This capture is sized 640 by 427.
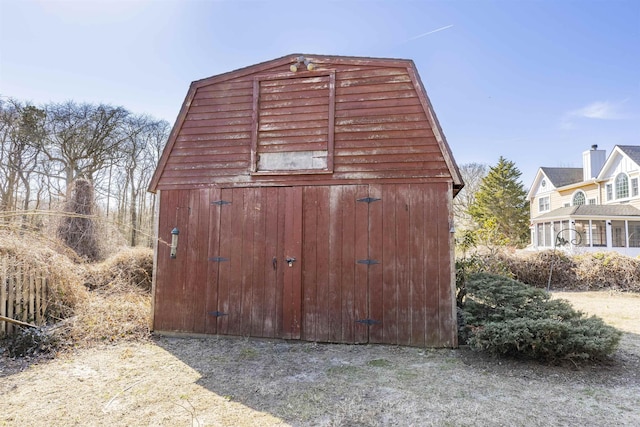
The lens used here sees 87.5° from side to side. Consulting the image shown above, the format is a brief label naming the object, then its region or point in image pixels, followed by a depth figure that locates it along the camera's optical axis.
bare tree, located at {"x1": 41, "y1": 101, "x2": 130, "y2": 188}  14.10
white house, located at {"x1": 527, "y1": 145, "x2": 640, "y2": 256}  16.70
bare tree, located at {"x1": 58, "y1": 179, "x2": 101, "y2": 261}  9.30
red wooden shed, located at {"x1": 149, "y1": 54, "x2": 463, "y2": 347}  4.48
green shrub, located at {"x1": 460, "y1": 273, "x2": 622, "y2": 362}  3.54
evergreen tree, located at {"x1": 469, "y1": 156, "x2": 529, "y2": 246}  23.91
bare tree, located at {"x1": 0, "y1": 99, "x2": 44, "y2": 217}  12.72
